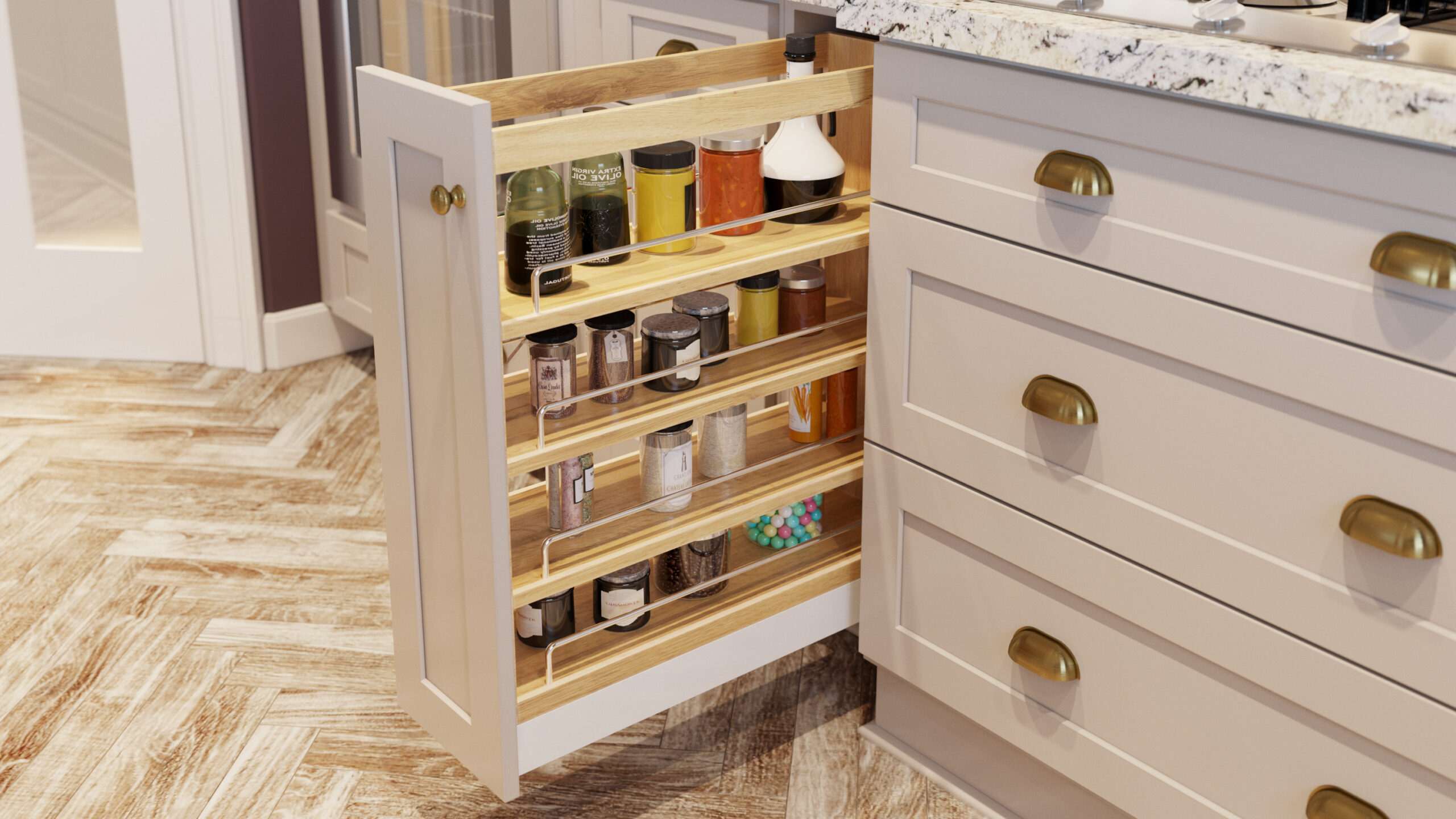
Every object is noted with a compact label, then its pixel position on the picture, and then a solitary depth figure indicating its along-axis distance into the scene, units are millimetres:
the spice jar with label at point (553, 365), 1306
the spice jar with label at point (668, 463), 1430
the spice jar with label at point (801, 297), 1555
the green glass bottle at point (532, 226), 1225
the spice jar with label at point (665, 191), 1361
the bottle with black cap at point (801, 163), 1454
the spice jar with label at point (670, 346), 1393
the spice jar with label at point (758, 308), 1512
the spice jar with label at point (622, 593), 1437
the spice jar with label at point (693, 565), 1526
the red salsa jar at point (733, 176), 1442
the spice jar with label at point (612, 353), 1350
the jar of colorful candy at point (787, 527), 1632
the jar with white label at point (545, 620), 1396
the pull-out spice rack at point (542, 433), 1164
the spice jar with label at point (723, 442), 1497
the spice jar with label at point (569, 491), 1361
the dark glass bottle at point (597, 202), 1308
